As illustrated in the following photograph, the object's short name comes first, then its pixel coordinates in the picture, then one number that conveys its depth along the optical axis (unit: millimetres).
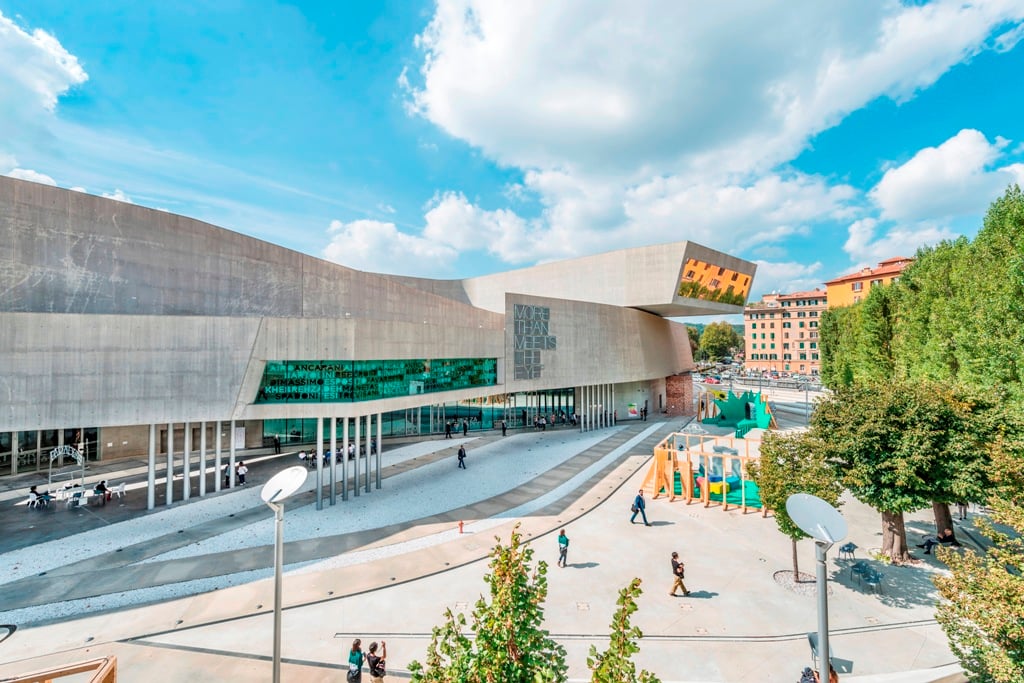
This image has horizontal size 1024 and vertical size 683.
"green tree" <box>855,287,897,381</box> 31922
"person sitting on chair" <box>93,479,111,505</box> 19312
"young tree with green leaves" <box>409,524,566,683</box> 4129
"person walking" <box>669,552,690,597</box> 12023
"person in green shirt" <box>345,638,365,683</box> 8484
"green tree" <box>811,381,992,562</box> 12227
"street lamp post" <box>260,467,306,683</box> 6027
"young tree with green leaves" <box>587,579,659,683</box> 3850
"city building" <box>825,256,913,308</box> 73750
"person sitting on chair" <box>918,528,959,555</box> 14523
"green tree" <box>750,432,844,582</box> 12305
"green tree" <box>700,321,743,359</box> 125250
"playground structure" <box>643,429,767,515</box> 18594
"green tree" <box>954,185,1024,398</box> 14805
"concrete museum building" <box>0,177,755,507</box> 16312
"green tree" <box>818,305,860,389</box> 38844
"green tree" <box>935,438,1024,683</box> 6844
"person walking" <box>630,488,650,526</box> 16656
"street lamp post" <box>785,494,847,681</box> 5125
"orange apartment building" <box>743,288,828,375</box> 94625
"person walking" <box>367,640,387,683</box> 8664
